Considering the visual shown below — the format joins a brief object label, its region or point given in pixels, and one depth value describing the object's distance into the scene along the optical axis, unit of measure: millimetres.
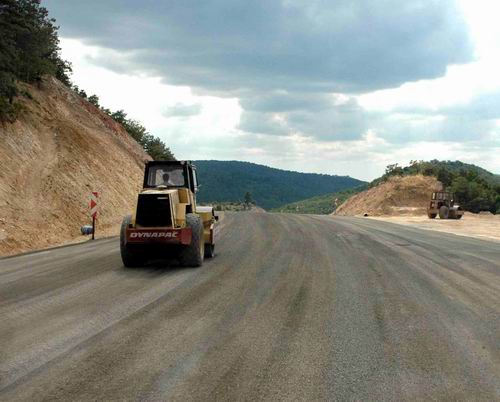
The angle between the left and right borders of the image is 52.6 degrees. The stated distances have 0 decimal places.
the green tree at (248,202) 163438
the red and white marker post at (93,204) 21972
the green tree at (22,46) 27562
